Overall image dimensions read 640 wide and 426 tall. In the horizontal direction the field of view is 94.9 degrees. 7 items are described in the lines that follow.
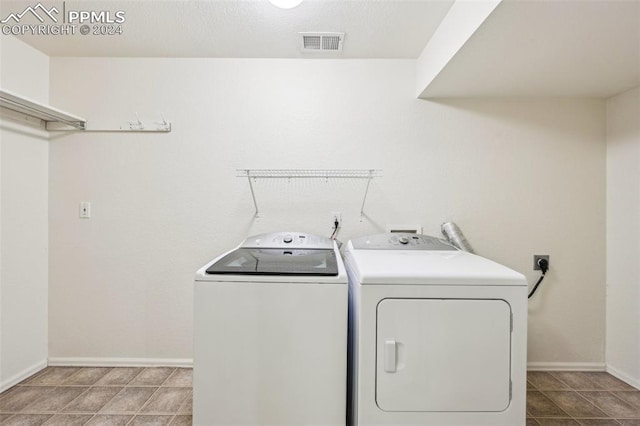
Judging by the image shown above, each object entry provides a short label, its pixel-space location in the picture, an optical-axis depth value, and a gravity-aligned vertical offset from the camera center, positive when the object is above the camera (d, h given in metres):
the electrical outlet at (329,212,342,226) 2.23 -0.03
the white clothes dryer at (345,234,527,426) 1.25 -0.58
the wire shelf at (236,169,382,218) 2.20 +0.29
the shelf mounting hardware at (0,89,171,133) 1.74 +0.65
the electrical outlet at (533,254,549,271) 2.20 -0.33
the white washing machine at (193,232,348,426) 1.34 -0.63
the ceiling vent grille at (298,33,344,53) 1.93 +1.16
